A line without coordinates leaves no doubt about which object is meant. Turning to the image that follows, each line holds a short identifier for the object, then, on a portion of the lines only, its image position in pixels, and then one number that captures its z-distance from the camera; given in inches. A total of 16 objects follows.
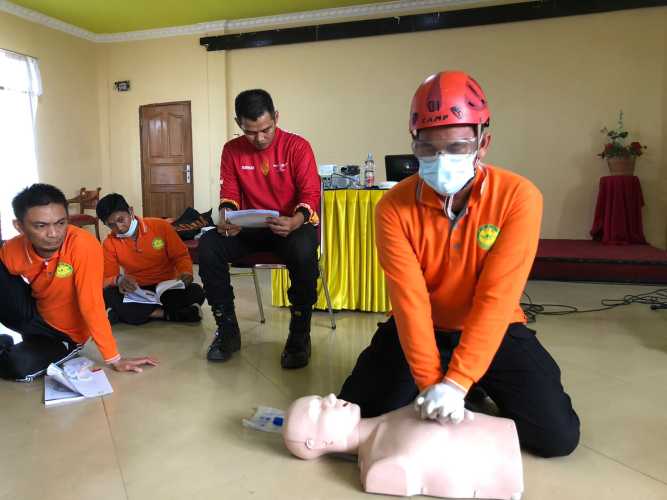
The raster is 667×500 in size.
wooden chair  233.1
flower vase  195.8
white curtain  229.6
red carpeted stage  154.5
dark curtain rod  204.7
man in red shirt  81.8
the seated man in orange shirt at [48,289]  69.6
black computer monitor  128.6
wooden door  269.9
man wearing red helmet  46.8
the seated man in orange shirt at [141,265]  107.0
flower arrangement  195.5
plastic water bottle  128.6
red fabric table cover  194.2
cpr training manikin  43.8
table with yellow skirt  114.0
